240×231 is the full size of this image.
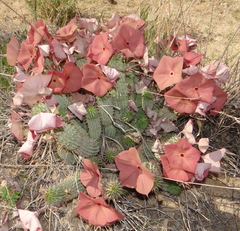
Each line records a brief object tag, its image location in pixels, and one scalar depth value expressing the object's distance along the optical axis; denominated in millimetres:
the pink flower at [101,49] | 1584
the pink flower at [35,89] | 1430
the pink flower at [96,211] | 1343
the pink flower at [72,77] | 1532
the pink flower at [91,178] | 1411
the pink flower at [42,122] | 1329
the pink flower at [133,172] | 1399
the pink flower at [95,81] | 1519
